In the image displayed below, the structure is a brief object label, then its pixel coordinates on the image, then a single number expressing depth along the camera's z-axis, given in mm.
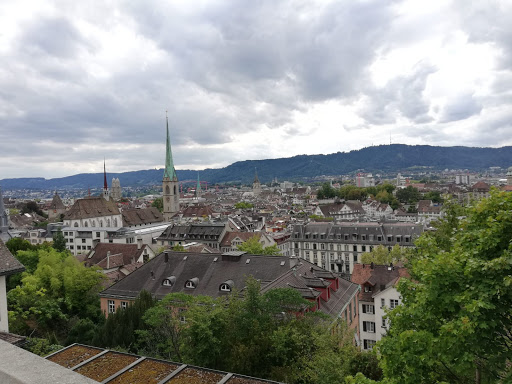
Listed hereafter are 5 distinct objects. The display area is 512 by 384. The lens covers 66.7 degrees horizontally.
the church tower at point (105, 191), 188250
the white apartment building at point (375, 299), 33188
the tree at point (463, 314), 8094
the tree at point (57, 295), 29123
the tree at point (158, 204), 168875
